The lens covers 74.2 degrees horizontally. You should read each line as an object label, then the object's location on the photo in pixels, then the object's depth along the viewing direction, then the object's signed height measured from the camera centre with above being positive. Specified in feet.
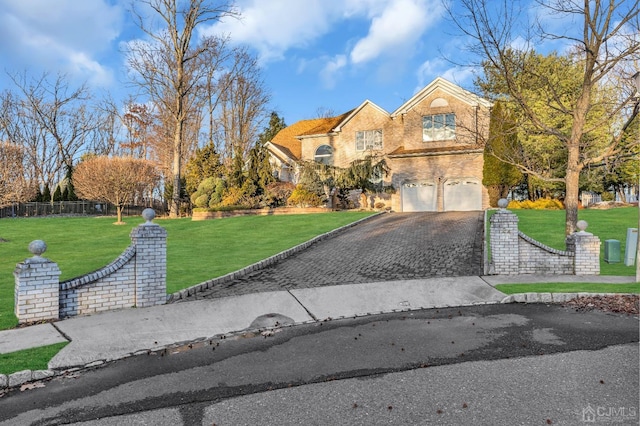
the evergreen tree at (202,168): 99.04 +8.14
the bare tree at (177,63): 97.66 +33.89
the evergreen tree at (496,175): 86.48 +6.75
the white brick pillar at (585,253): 36.50 -3.80
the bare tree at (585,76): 42.06 +13.96
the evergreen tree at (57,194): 122.62 +1.55
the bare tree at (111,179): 82.02 +4.41
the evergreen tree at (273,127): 174.60 +32.23
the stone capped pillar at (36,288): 23.71 -5.08
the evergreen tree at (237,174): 92.84 +6.39
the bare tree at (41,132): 146.22 +23.85
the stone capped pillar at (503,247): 36.63 -3.39
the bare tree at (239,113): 152.25 +33.60
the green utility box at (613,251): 43.09 -4.19
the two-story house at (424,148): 92.99 +14.00
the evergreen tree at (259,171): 92.22 +7.12
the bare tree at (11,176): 63.10 +4.14
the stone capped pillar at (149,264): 27.94 -4.19
